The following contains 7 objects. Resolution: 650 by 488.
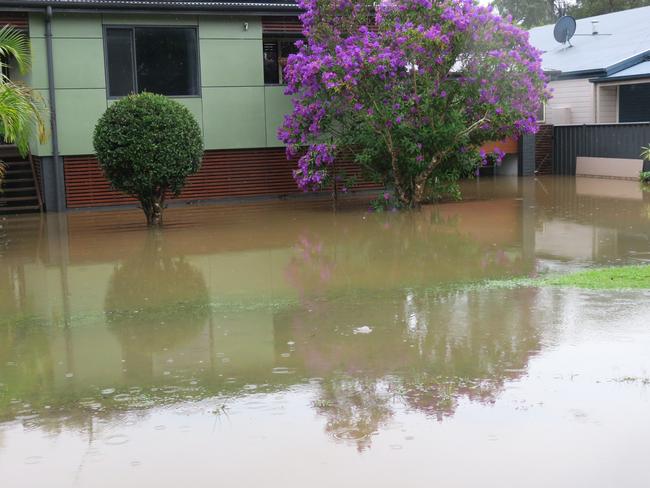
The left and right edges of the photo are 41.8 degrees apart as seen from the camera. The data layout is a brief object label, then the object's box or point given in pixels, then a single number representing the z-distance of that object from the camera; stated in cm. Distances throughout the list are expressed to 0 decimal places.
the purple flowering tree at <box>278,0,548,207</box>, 1520
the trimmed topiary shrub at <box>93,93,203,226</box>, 1411
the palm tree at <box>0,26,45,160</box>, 1195
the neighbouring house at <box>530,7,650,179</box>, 2347
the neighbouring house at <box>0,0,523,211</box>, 1734
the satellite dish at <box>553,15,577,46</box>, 2911
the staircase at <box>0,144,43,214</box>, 1788
